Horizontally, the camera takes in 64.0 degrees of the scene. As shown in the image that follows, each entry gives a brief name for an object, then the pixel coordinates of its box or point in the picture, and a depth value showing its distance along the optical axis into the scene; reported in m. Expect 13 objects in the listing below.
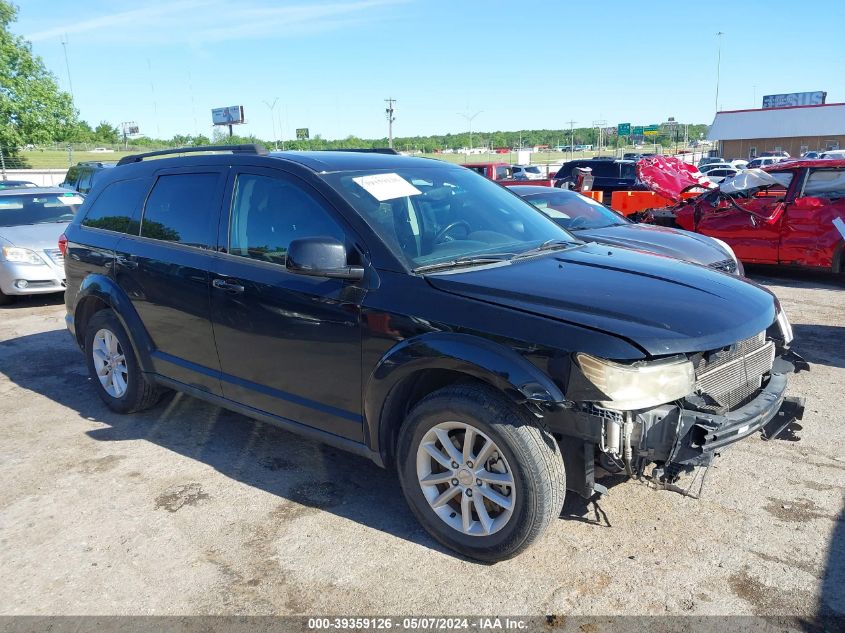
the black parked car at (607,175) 16.28
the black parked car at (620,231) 7.01
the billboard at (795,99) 76.75
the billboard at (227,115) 71.25
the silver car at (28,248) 8.91
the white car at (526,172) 34.81
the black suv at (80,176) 18.47
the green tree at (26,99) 37.38
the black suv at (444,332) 2.73
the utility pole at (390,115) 53.53
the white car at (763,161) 37.39
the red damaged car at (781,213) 9.11
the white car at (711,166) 34.79
